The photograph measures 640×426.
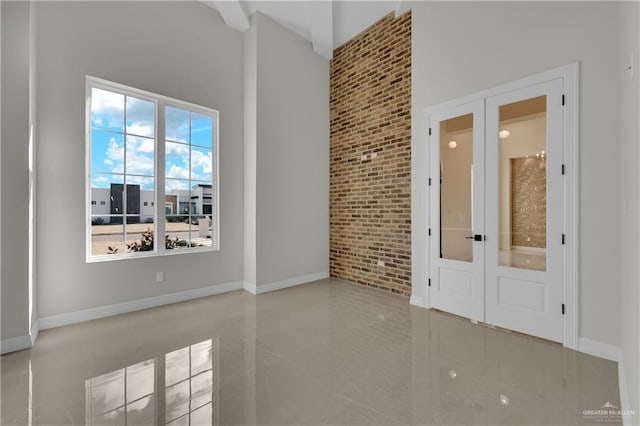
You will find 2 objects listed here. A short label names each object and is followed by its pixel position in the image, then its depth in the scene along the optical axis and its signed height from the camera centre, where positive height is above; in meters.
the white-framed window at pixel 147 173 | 3.62 +0.52
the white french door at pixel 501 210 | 2.91 +0.03
